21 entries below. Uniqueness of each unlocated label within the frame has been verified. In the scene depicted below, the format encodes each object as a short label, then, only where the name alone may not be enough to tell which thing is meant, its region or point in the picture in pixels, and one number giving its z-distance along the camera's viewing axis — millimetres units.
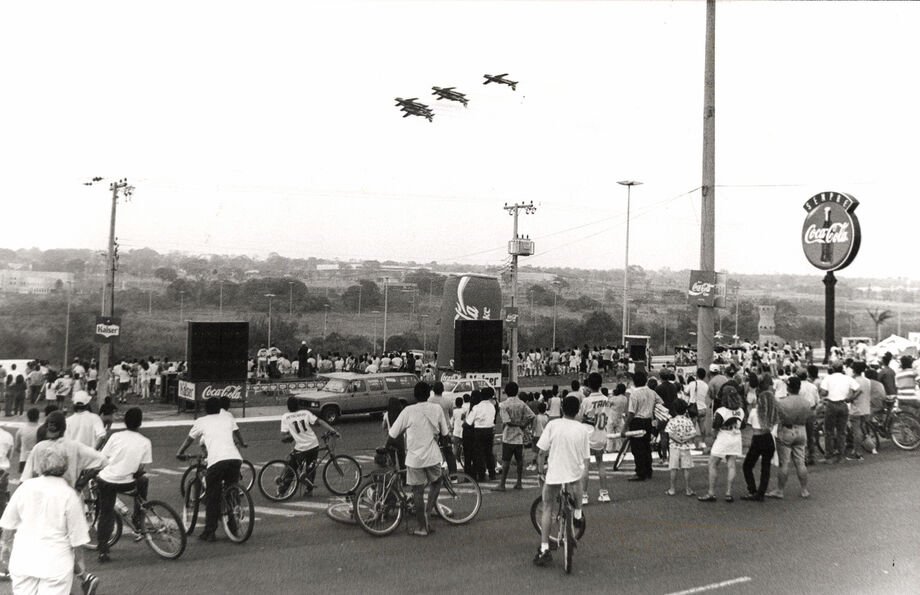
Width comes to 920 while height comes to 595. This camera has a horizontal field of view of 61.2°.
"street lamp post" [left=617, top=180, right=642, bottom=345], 47688
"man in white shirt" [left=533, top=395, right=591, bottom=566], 8211
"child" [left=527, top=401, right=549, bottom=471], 13204
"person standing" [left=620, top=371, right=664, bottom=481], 13148
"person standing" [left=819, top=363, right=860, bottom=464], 14773
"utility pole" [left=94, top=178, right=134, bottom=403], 30391
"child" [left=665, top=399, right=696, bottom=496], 11961
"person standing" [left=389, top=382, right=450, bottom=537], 9648
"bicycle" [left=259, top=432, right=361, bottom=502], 12258
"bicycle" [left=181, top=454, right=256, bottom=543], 9336
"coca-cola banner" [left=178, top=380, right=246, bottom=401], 24672
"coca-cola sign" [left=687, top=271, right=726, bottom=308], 18266
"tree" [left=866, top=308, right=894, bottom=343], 35031
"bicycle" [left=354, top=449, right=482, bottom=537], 9656
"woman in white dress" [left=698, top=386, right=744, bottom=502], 11477
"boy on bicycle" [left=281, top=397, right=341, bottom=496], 12023
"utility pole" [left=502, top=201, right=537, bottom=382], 41812
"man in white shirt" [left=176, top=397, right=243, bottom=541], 9219
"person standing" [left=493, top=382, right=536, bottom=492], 12336
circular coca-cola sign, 23047
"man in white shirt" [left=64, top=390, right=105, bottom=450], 9992
